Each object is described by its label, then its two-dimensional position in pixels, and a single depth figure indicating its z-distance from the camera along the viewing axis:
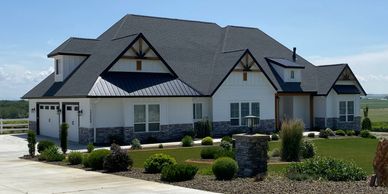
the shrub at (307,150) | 21.97
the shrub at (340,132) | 37.78
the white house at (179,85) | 31.14
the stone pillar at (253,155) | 16.41
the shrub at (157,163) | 17.63
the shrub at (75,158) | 21.00
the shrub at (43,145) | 24.70
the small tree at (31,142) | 23.98
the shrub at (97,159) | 19.31
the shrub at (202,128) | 34.84
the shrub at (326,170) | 15.12
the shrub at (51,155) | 22.45
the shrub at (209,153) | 22.09
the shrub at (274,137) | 33.81
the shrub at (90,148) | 24.75
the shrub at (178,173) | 15.62
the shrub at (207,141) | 30.42
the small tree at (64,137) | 24.28
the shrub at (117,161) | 18.56
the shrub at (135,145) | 27.95
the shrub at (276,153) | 22.36
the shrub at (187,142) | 29.45
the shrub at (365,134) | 36.51
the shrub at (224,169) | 15.59
